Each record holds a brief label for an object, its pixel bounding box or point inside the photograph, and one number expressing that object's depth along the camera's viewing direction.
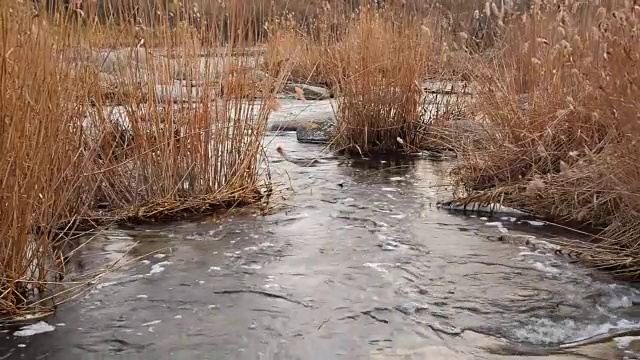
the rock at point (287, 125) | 7.33
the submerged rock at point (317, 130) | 6.96
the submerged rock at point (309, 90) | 9.85
